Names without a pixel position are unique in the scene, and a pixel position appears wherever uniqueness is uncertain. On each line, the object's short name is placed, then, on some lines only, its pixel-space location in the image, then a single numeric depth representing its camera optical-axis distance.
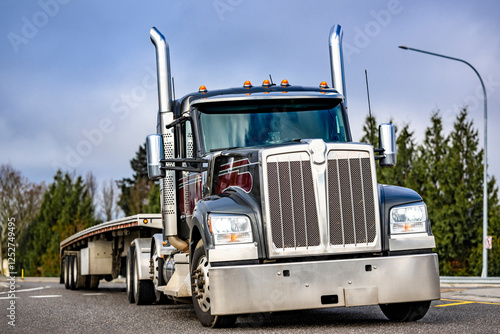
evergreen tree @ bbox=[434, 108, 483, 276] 29.81
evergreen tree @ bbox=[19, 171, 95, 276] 54.72
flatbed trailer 14.74
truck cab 7.79
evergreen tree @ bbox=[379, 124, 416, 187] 33.84
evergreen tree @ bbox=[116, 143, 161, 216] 75.32
